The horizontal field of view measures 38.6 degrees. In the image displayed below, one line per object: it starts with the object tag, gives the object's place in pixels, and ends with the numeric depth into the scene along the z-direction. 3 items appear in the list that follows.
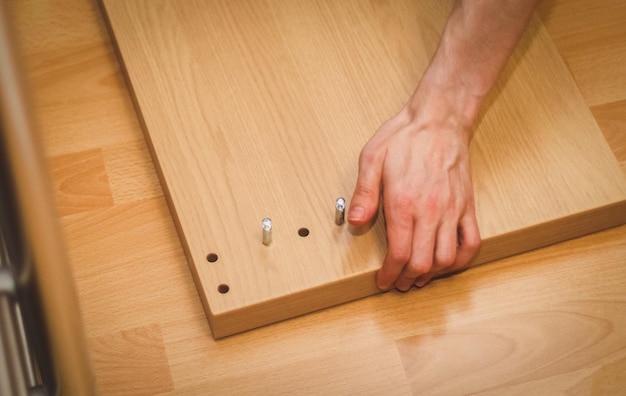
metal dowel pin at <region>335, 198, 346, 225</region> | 0.91
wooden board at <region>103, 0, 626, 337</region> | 0.92
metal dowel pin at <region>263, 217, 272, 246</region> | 0.90
